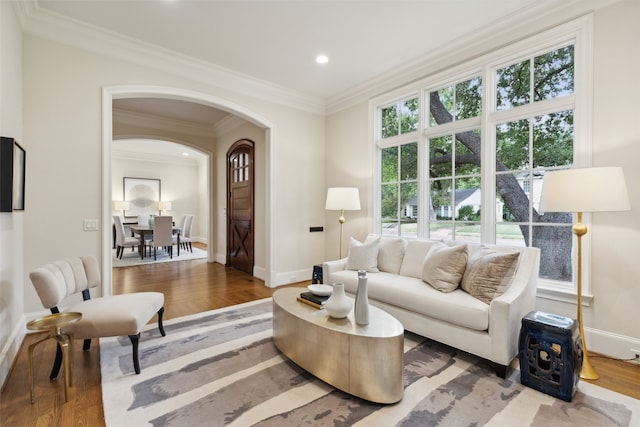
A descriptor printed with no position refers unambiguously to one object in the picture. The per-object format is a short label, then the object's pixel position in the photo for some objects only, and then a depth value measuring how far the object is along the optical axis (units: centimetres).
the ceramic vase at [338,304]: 202
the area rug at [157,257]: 644
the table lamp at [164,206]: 934
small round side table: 176
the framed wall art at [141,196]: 898
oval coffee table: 174
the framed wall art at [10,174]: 201
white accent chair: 197
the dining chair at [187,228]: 805
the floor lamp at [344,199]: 396
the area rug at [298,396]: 165
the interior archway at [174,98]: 313
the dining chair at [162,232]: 674
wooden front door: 530
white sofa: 208
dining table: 688
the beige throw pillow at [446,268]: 257
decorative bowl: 246
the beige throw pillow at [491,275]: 232
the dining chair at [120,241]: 684
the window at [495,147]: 268
